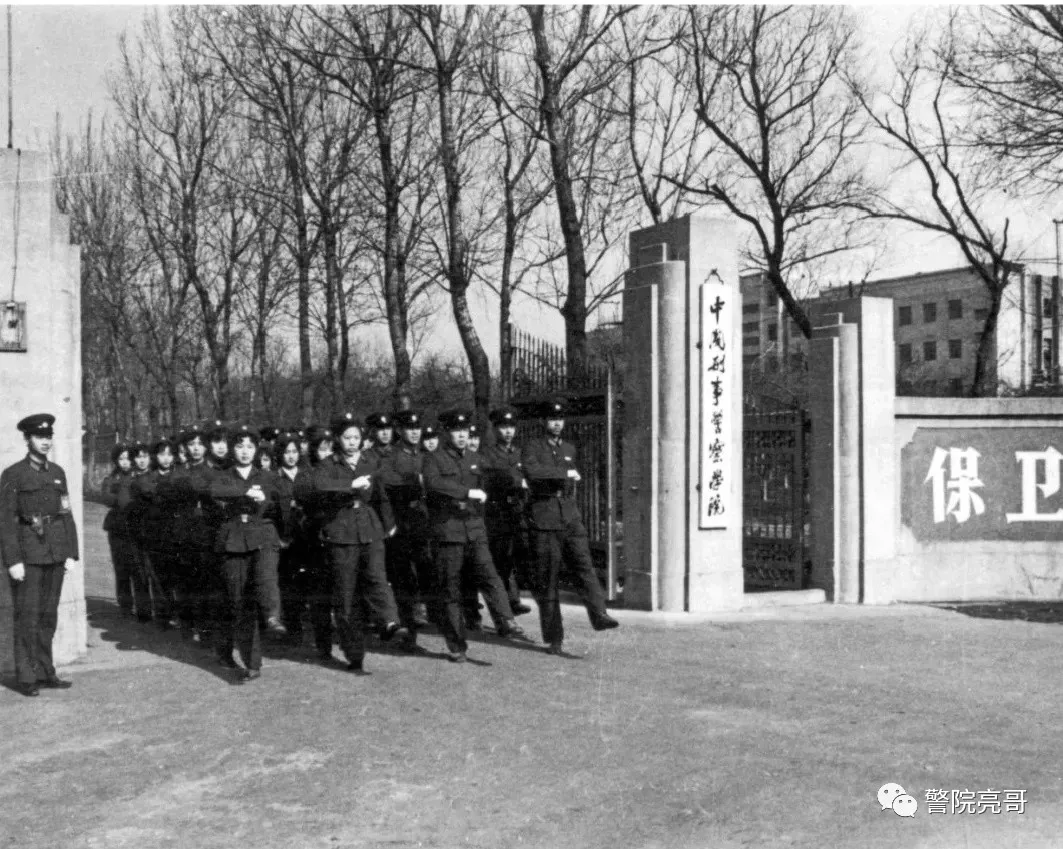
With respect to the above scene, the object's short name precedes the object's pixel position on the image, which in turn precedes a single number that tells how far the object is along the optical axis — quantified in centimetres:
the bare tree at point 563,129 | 1598
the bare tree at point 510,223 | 1981
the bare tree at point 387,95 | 1694
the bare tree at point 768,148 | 2123
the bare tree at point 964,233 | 2122
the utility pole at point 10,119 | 849
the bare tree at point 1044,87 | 1547
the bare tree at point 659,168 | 2127
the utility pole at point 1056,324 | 2072
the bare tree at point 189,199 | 2373
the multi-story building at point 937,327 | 3784
